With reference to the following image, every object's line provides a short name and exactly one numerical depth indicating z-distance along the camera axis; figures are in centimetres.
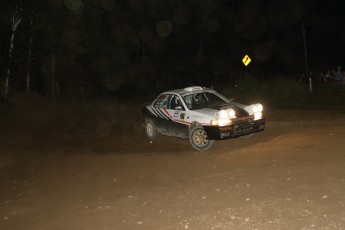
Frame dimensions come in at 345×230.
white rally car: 1052
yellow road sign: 2691
